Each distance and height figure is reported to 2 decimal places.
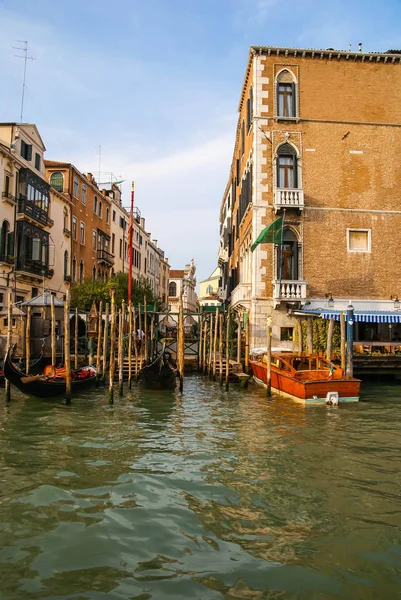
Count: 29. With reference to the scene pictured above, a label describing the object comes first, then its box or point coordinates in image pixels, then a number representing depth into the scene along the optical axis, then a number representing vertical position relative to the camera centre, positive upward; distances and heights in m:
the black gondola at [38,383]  11.84 -1.26
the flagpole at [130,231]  17.77 +3.61
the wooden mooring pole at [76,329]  16.43 +0.07
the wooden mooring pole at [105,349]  14.96 -0.52
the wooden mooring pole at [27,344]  14.95 -0.38
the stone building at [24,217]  21.59 +5.13
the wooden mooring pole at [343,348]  13.88 -0.41
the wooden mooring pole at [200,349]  21.84 -0.71
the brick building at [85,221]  28.70 +6.91
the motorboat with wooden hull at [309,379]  12.38 -1.15
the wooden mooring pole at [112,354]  12.07 -0.54
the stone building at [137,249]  38.31 +7.30
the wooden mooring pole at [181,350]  14.25 -0.49
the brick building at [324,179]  18.09 +5.51
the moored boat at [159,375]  14.80 -1.24
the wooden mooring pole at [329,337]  14.80 -0.11
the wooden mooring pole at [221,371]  16.07 -1.21
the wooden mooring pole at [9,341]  12.08 -0.23
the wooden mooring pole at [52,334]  14.87 -0.07
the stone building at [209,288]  70.38 +6.20
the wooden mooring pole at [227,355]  15.35 -0.67
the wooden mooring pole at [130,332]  15.17 -0.02
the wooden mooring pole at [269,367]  13.65 -0.92
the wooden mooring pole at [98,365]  15.70 -1.01
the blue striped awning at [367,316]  16.69 +0.57
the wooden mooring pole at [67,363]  11.76 -0.71
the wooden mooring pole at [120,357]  13.61 -0.68
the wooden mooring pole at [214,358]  17.30 -0.87
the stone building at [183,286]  60.46 +5.76
